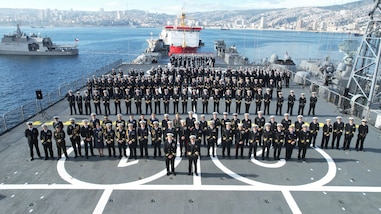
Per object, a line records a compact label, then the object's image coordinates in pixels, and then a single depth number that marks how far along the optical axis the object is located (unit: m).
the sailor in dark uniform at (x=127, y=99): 15.43
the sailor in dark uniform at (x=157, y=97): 15.88
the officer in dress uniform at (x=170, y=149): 9.06
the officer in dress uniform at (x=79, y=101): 15.70
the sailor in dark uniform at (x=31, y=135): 10.13
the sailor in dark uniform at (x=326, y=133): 11.34
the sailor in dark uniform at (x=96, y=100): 15.43
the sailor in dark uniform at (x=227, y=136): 10.54
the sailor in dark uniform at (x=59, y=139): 10.22
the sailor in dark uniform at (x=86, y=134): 10.45
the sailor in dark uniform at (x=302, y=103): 15.27
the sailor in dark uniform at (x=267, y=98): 15.88
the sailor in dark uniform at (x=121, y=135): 10.30
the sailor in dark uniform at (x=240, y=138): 10.56
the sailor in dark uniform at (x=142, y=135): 10.39
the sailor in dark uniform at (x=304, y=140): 10.40
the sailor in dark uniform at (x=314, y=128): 11.04
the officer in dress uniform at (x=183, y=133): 10.86
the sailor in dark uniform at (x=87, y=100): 15.57
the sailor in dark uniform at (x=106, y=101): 15.46
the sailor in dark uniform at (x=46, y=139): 10.13
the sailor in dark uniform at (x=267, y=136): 10.50
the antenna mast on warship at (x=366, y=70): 18.81
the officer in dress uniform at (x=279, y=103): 15.58
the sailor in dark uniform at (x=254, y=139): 10.47
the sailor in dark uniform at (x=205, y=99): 15.81
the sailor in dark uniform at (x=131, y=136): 10.29
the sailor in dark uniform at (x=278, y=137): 10.48
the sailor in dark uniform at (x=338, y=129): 11.38
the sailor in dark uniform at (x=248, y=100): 15.71
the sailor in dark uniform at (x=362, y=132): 11.25
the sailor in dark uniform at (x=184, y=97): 15.77
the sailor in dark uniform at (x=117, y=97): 15.72
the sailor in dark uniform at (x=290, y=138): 10.45
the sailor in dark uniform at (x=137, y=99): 15.62
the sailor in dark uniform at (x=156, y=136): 10.26
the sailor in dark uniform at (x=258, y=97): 15.83
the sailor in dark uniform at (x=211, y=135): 10.41
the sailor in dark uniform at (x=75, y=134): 10.52
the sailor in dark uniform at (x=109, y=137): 10.45
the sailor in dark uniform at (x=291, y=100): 15.62
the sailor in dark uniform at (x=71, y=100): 15.66
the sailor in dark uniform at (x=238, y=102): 15.62
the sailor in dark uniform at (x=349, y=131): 11.15
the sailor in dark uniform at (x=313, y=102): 15.39
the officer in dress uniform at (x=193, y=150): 9.08
